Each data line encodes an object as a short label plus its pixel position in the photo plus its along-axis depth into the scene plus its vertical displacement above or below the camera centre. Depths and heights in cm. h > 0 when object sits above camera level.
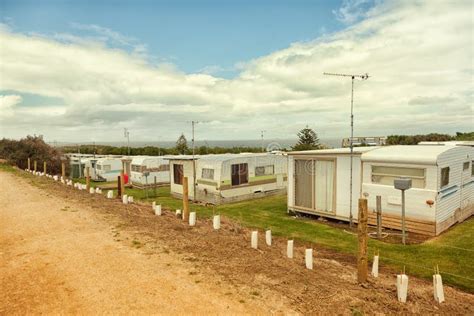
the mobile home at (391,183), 1230 -174
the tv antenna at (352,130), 1296 +42
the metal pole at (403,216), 1148 -268
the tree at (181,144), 4866 -22
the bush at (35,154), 3875 -125
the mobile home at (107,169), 3309 -253
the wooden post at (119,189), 1903 -270
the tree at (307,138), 4003 +42
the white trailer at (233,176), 1966 -211
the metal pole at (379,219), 1201 -279
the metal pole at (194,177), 2085 -215
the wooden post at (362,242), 734 -224
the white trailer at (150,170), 2750 -230
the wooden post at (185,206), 1292 -244
